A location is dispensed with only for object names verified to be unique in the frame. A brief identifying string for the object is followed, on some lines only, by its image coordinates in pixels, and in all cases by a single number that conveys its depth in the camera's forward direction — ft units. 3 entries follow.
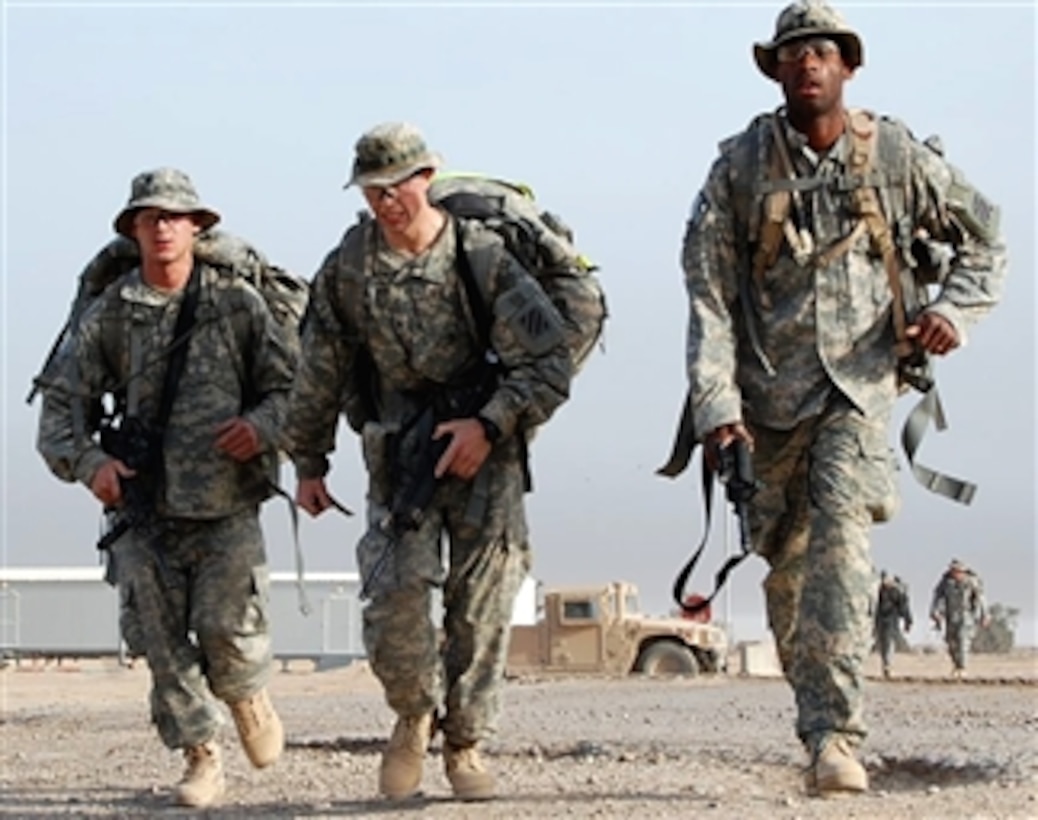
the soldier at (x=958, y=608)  121.39
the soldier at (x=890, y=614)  122.52
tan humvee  125.08
